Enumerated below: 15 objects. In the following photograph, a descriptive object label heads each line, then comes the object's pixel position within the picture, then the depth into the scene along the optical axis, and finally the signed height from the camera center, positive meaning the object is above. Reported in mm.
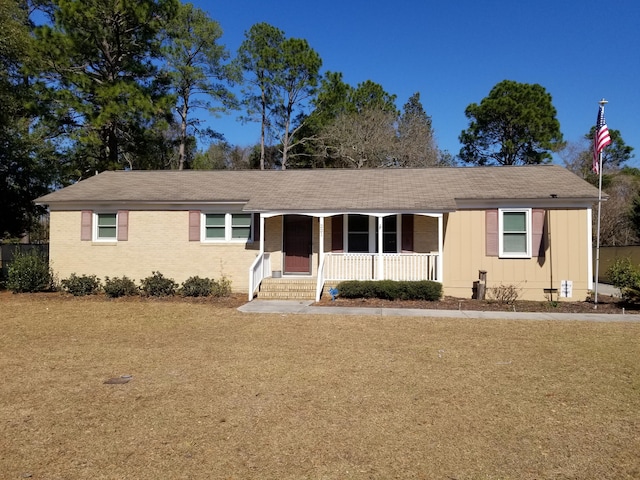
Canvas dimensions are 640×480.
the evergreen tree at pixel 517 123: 31598 +8689
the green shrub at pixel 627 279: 12516 -1016
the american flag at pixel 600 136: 12867 +3145
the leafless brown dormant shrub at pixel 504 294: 13161 -1475
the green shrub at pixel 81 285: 15047 -1507
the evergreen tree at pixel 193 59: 29141 +11986
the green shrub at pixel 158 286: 14734 -1481
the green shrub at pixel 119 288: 14591 -1541
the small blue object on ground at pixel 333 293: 13446 -1501
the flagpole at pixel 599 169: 12555 +2186
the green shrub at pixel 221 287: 14672 -1501
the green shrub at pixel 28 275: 15414 -1236
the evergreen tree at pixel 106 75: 22172 +8637
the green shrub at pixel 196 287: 14570 -1500
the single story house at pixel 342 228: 13906 +467
